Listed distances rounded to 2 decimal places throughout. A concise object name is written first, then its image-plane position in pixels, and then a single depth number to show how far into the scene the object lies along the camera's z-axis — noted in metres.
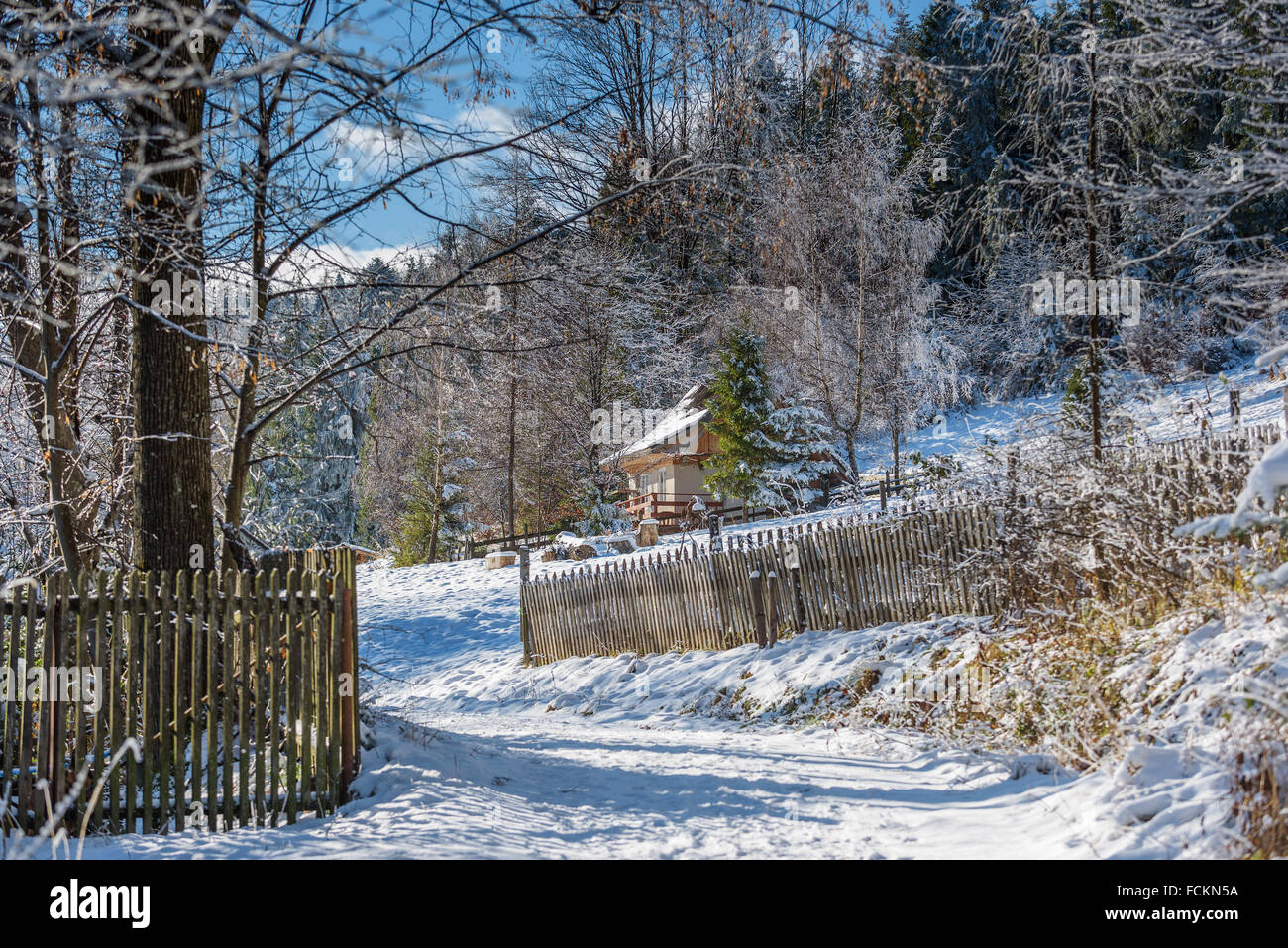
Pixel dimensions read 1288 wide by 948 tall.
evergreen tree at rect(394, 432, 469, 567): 35.22
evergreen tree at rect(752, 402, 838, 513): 26.50
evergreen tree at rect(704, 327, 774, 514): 26.56
